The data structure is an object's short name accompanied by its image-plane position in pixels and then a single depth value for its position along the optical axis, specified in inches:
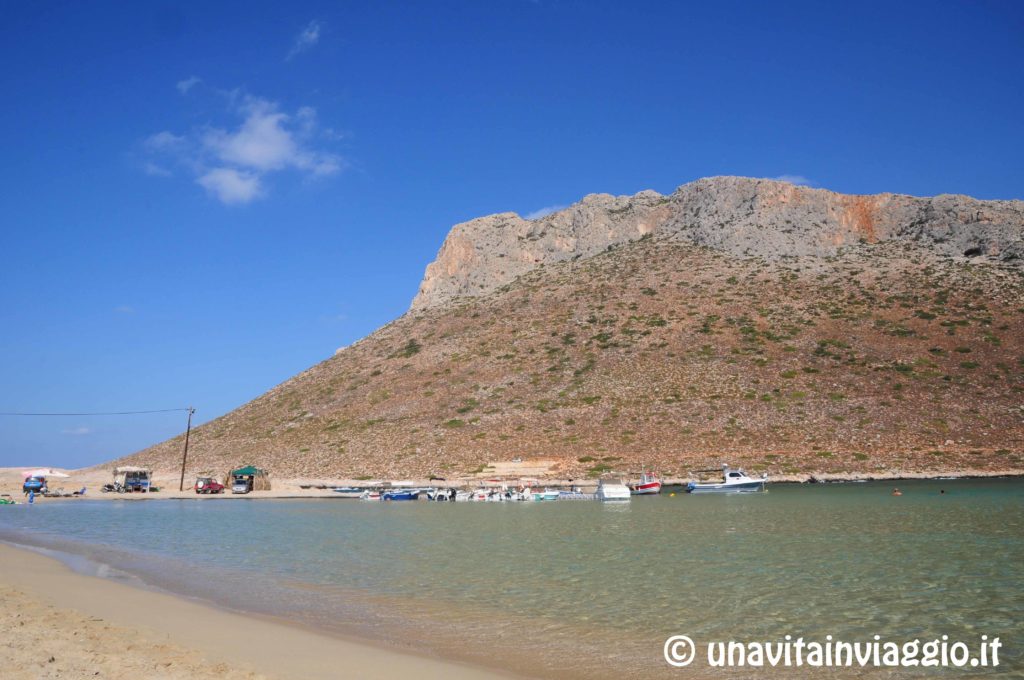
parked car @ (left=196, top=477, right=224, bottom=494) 2450.8
